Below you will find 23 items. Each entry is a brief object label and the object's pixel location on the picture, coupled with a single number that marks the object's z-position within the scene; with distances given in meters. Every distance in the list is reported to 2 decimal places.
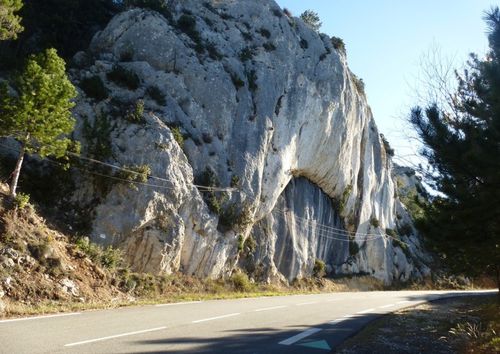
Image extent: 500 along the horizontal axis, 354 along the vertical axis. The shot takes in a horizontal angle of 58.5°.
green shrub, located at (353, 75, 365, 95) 43.83
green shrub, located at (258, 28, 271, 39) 34.17
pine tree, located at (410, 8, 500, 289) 8.69
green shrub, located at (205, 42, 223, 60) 28.77
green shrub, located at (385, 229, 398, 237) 44.62
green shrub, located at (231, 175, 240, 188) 24.28
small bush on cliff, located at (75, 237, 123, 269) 15.84
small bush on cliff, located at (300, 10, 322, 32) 49.54
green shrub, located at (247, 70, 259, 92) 29.39
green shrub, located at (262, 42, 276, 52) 33.16
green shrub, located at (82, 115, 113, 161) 18.16
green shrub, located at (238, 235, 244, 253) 23.80
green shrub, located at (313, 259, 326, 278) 32.22
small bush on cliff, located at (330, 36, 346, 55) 39.96
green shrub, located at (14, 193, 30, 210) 14.38
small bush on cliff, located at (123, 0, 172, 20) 29.20
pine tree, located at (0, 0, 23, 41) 17.53
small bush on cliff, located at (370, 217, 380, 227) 42.37
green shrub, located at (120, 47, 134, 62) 25.86
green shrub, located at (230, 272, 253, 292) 22.53
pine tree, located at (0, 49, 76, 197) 14.21
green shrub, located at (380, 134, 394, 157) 54.69
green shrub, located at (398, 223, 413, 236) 49.41
